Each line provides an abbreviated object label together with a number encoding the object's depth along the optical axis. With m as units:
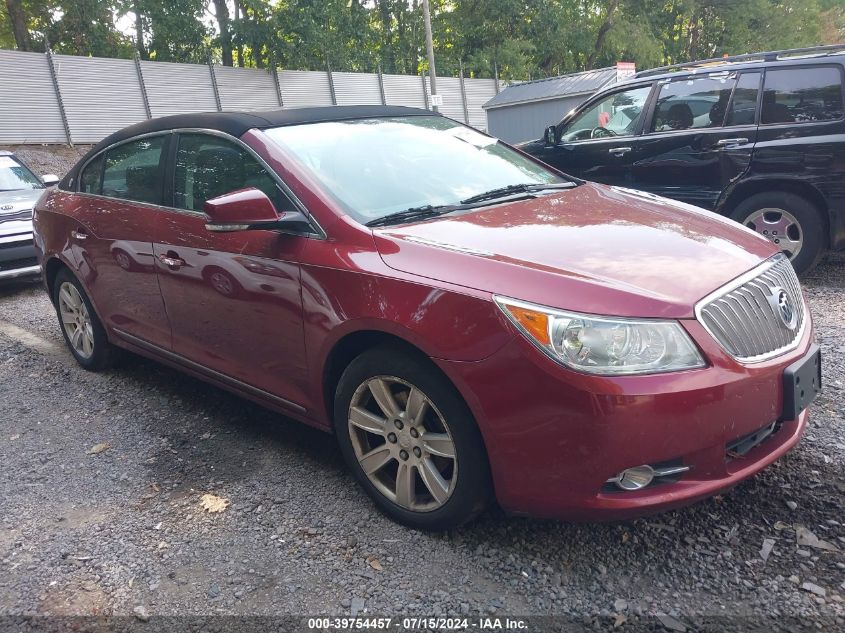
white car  7.52
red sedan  2.19
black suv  5.46
